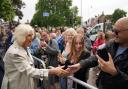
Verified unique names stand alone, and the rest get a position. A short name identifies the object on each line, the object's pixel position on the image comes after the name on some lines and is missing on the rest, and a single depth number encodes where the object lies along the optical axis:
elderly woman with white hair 1.91
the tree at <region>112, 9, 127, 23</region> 27.31
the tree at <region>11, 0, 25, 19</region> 29.99
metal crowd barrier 1.60
